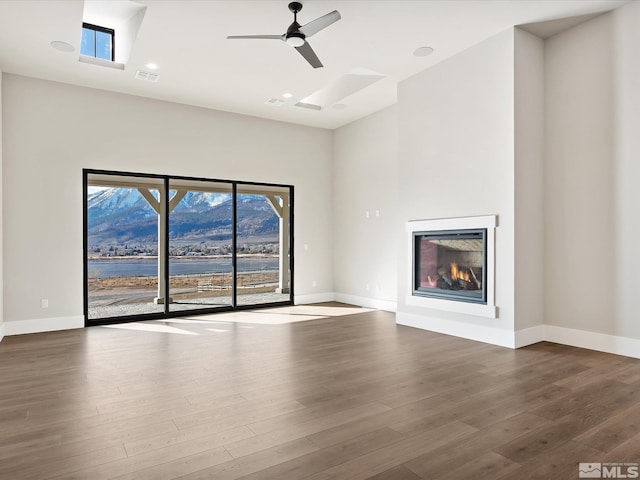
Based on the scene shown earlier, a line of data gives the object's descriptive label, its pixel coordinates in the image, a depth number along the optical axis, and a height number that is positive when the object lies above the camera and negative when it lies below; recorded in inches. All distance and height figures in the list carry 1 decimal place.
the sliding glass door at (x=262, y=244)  288.8 -0.4
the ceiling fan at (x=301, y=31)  139.7 +75.9
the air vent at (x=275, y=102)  257.8 +90.2
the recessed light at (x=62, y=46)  181.0 +88.9
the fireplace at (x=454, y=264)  182.1 -10.7
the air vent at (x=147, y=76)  214.4 +89.3
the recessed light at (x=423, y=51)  191.5 +90.2
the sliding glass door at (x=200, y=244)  264.7 -0.1
